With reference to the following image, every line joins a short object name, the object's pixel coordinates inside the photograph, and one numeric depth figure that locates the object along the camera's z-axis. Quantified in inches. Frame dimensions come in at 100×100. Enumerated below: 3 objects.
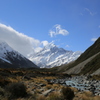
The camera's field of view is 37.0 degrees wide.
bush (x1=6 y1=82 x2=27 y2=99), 475.3
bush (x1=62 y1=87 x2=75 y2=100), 458.5
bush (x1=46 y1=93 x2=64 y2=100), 404.2
